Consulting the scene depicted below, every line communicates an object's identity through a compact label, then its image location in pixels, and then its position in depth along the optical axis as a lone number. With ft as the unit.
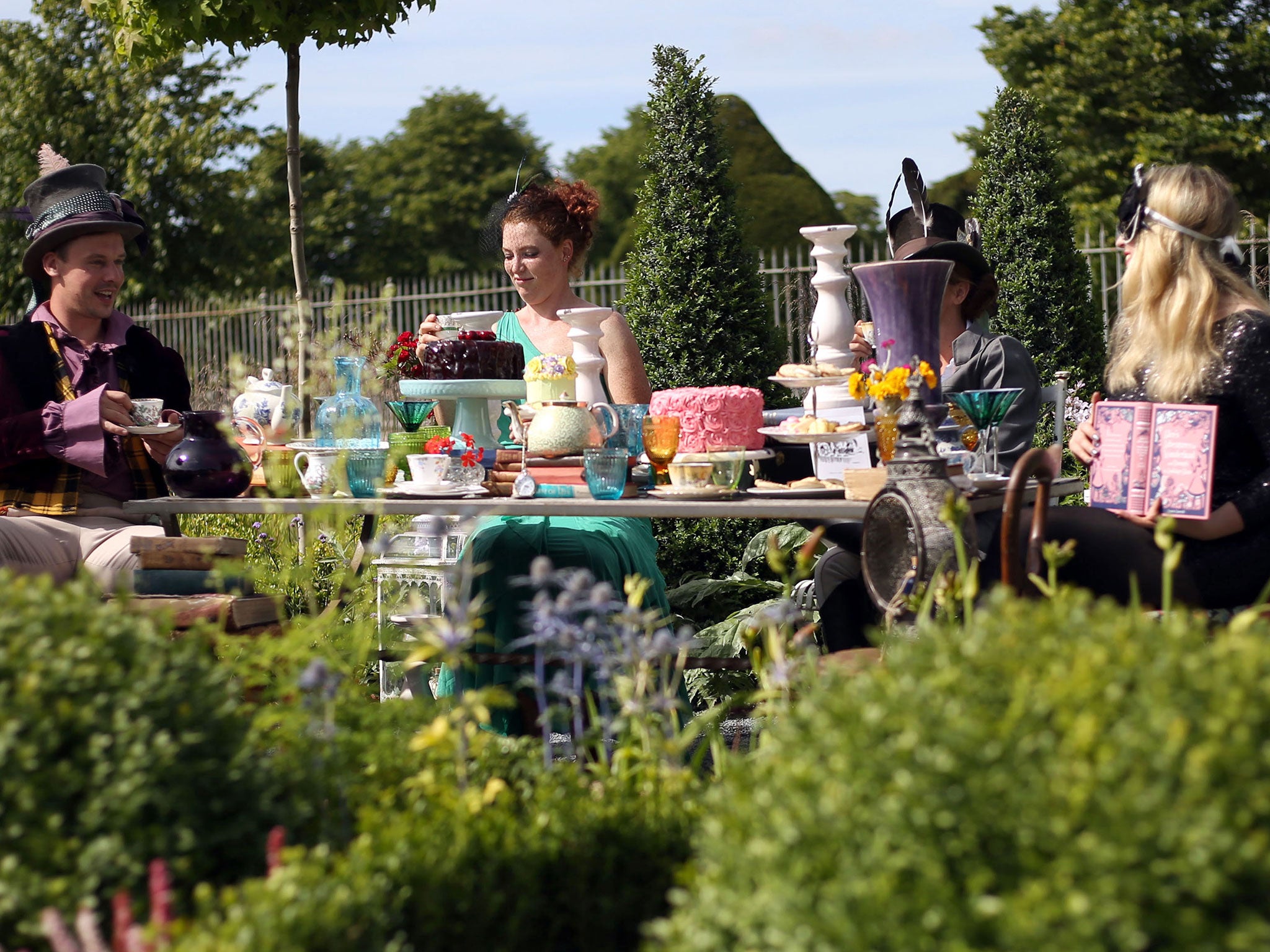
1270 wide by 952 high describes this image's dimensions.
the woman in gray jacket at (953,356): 12.50
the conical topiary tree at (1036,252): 28.22
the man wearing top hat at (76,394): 11.95
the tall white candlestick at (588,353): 11.09
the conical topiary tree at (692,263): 22.02
